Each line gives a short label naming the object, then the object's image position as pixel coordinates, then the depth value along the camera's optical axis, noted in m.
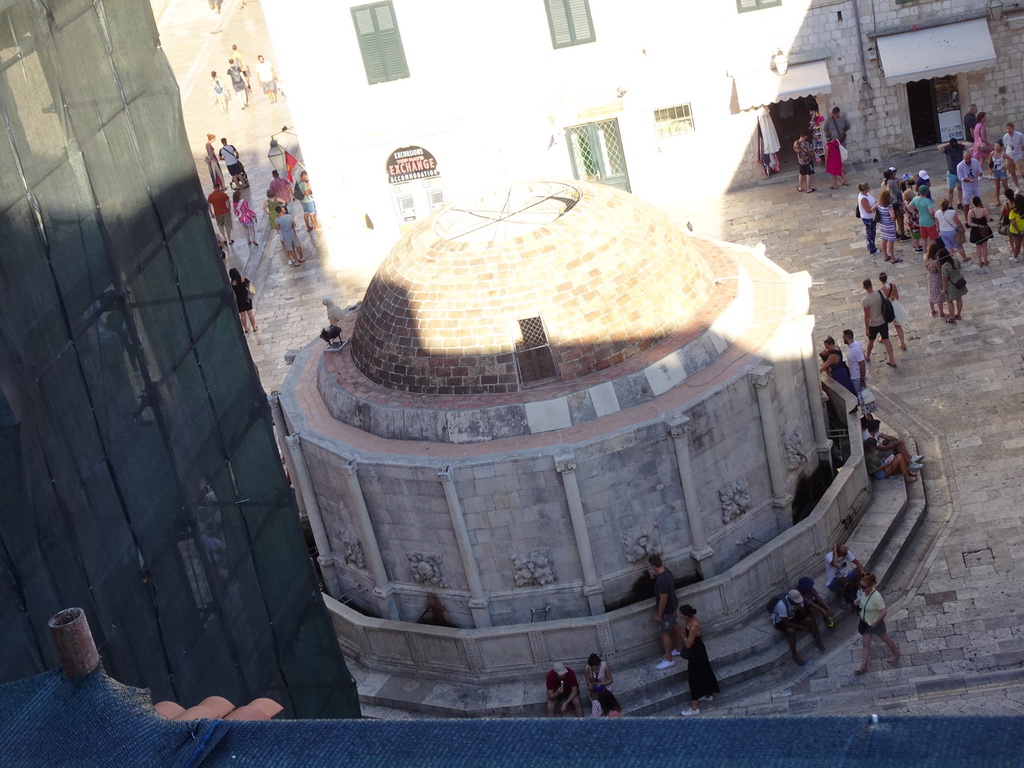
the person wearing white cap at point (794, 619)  20.42
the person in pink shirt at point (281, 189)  41.66
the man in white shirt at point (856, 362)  24.62
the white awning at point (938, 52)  36.25
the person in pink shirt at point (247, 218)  40.94
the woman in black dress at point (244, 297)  32.91
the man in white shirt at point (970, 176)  32.56
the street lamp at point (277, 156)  40.03
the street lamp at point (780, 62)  36.91
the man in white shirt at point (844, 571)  20.91
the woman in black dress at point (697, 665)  19.80
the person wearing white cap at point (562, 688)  19.81
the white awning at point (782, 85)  37.00
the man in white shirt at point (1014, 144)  34.25
